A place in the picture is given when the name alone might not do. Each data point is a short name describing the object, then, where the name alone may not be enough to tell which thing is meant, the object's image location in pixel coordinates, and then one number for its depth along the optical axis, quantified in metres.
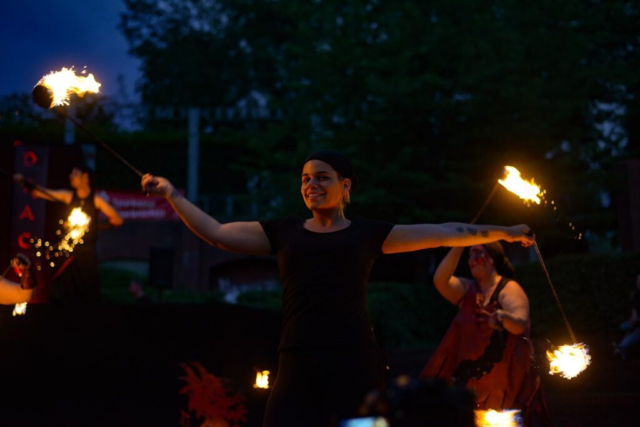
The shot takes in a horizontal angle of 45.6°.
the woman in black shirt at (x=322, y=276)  3.41
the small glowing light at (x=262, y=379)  7.28
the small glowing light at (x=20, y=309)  6.40
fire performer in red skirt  6.05
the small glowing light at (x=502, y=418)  5.90
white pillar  34.09
